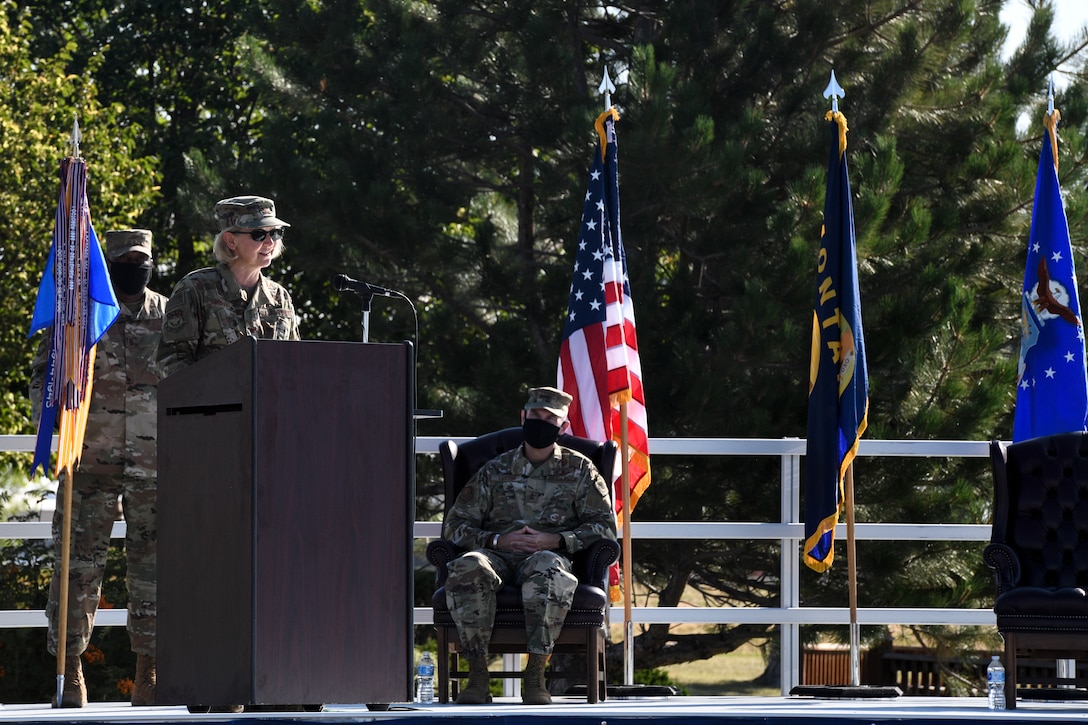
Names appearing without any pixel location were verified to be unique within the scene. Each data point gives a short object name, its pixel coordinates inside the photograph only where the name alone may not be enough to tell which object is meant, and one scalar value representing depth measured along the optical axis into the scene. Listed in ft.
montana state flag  52.85
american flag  55.11
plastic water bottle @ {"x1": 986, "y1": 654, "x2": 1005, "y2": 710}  44.89
